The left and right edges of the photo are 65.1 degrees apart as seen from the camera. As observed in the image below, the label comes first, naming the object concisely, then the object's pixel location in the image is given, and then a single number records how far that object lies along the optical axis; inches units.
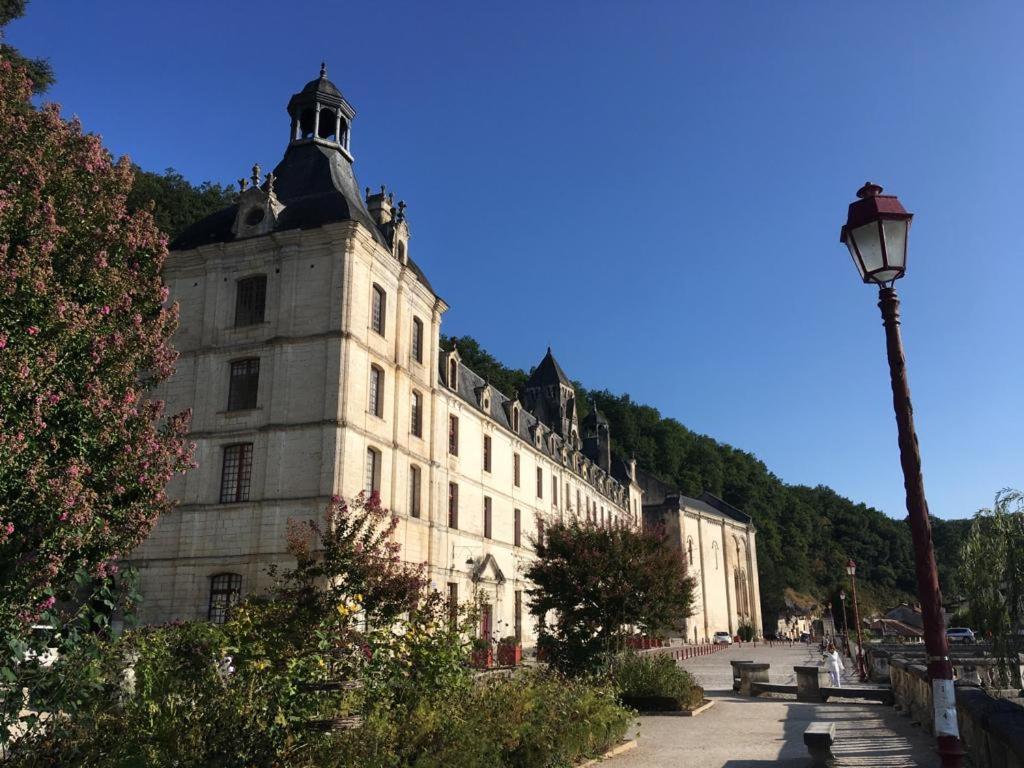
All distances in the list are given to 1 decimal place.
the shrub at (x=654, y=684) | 637.9
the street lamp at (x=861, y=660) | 1089.9
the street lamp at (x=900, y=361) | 196.2
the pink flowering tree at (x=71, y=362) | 289.9
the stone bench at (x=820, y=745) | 401.4
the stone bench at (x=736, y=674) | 849.5
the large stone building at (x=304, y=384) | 970.7
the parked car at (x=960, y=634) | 2226.1
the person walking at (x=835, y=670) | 881.5
